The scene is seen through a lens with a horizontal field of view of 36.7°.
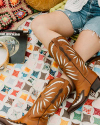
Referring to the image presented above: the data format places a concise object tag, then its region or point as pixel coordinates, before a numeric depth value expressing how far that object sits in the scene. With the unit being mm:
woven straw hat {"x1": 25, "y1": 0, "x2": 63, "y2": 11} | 1064
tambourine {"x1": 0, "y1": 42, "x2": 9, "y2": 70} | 871
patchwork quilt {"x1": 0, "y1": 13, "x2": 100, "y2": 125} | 779
